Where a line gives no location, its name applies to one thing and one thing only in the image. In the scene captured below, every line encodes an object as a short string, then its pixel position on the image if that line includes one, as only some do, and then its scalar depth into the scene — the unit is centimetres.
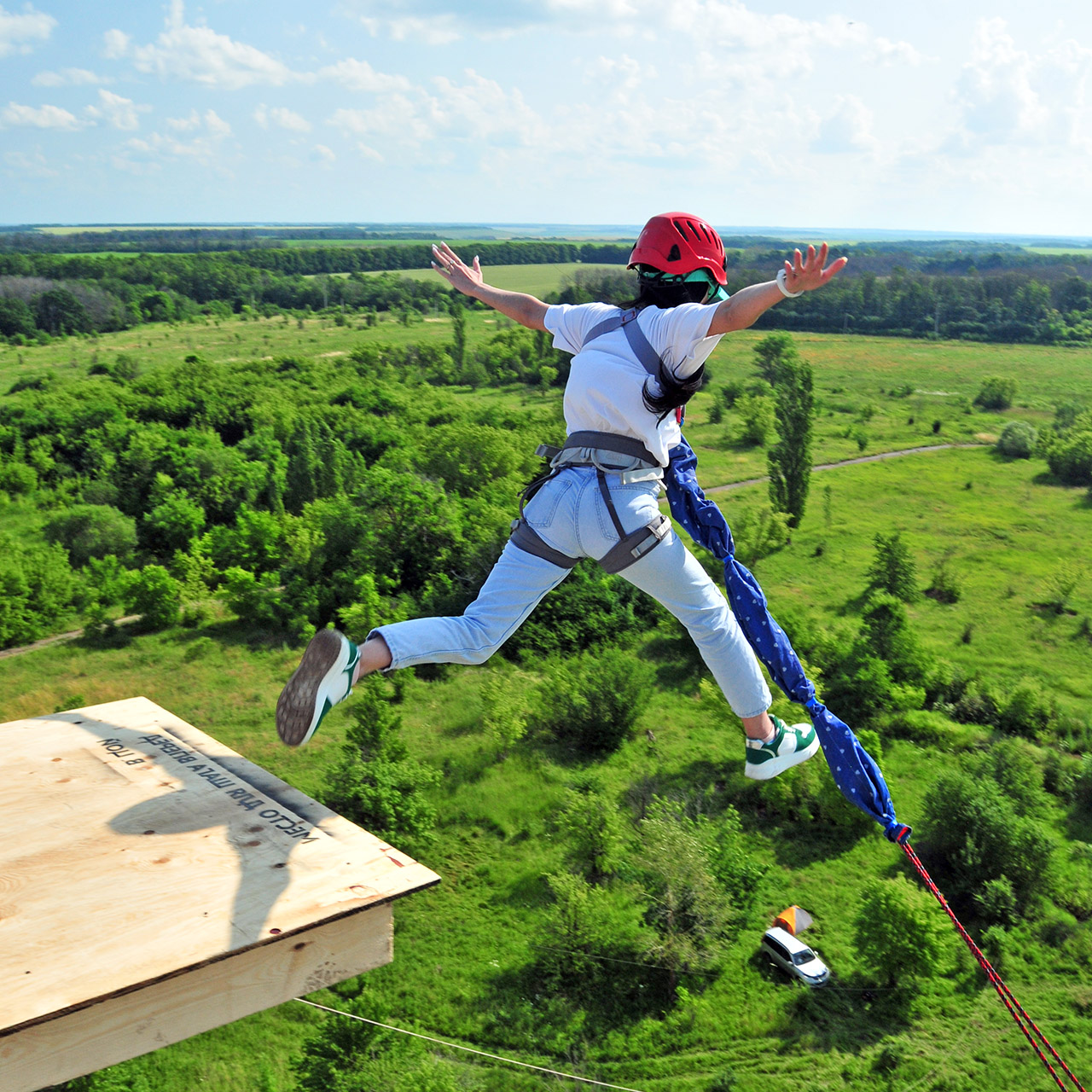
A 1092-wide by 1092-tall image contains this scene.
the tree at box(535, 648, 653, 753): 2616
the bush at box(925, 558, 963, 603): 3934
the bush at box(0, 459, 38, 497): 4709
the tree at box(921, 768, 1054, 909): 2067
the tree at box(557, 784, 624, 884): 2055
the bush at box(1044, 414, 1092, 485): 5719
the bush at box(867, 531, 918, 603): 3859
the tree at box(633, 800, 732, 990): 1806
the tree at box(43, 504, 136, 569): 3828
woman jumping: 537
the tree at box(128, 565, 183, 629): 3186
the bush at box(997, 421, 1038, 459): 6372
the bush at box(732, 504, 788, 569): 4241
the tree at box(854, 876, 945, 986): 1758
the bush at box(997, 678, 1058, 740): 2781
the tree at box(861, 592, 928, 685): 2969
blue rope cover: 576
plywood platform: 448
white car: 1784
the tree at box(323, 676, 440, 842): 2150
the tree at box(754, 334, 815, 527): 4406
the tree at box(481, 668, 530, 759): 2541
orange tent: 1912
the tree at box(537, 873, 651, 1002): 1803
